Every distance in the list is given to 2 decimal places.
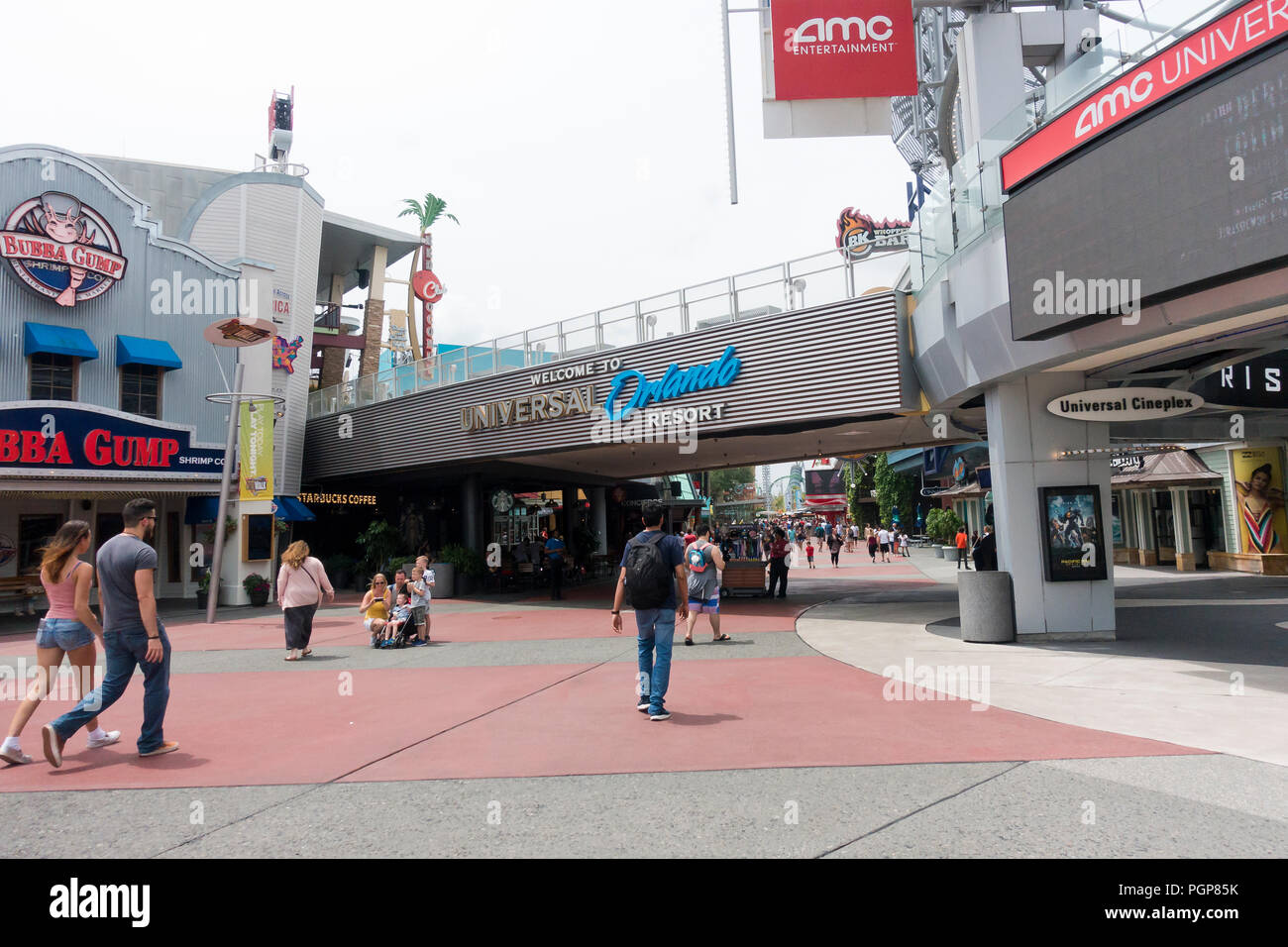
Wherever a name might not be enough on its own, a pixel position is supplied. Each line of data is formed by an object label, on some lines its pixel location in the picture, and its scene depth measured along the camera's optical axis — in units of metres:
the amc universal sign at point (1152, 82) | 6.41
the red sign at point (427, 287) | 39.50
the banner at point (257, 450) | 20.30
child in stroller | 12.17
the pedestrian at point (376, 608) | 12.30
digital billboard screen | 6.31
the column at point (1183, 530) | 22.72
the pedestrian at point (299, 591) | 10.88
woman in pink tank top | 5.88
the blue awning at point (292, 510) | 24.11
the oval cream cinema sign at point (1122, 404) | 10.20
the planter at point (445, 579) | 22.22
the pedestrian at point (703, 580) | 11.55
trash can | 10.76
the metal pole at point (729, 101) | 12.99
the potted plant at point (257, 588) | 20.77
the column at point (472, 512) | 23.91
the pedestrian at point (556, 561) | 19.95
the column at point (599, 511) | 33.34
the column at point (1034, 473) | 10.90
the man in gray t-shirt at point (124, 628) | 5.60
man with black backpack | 6.54
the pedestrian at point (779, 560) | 18.31
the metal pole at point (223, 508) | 16.94
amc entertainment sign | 11.93
